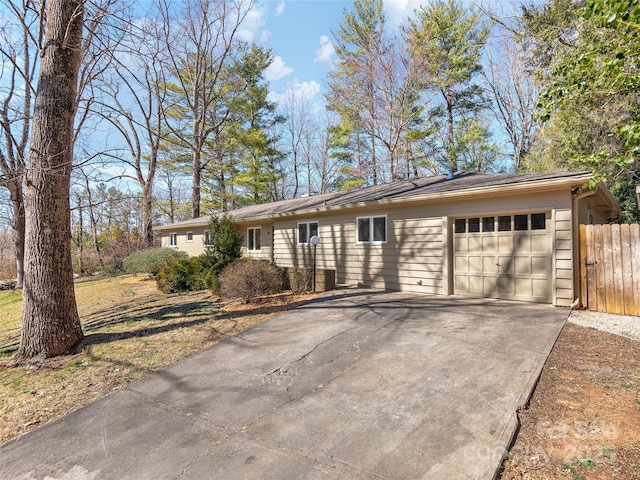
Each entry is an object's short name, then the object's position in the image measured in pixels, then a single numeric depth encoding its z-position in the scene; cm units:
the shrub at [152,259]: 1503
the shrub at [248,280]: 835
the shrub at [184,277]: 1135
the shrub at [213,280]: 948
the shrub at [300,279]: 941
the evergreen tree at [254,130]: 2209
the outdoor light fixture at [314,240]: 882
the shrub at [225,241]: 1057
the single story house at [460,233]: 662
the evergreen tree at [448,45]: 1806
